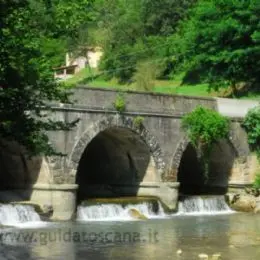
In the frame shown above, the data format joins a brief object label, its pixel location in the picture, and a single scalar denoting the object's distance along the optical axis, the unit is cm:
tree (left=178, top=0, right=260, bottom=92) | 3550
